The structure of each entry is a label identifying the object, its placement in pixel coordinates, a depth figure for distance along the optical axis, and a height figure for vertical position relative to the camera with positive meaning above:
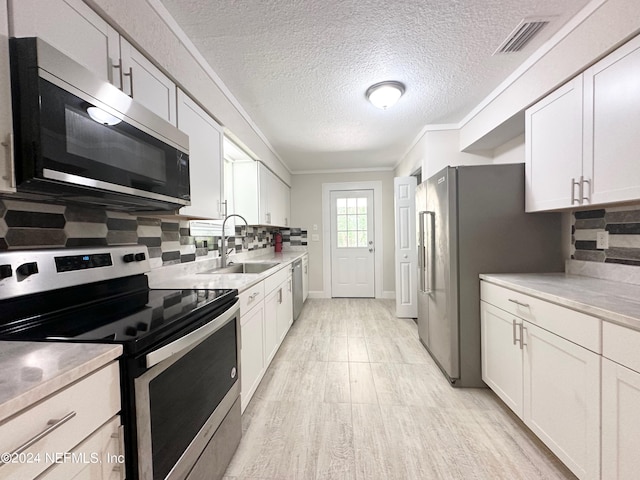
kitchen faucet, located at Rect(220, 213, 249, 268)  2.53 -0.17
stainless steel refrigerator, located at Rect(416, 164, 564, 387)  2.03 -0.09
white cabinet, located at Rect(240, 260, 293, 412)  1.77 -0.73
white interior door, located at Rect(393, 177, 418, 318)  3.75 -0.06
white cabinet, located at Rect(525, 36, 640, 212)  1.29 +0.51
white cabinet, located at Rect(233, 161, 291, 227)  3.24 +0.53
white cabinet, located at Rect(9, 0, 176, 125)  0.84 +0.73
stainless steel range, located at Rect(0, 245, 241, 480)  0.79 -0.33
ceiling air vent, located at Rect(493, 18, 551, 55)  1.54 +1.18
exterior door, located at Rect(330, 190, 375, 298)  5.03 -0.20
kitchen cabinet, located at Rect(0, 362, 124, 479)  0.51 -0.40
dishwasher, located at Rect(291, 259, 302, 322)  3.48 -0.70
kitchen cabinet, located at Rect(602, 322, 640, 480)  0.99 -0.65
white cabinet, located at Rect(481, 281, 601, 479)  1.16 -0.73
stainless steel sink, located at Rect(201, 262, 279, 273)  2.78 -0.33
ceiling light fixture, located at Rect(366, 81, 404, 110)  2.17 +1.14
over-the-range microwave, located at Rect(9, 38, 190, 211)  0.77 +0.34
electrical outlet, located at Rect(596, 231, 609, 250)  1.74 -0.07
